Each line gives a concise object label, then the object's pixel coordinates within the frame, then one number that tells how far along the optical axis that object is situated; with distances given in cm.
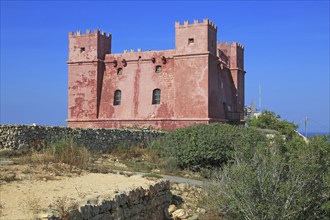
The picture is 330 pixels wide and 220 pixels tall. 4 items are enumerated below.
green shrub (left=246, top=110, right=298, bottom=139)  3779
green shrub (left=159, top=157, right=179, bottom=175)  1869
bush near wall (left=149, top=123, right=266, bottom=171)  1953
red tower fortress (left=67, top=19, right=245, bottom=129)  3256
